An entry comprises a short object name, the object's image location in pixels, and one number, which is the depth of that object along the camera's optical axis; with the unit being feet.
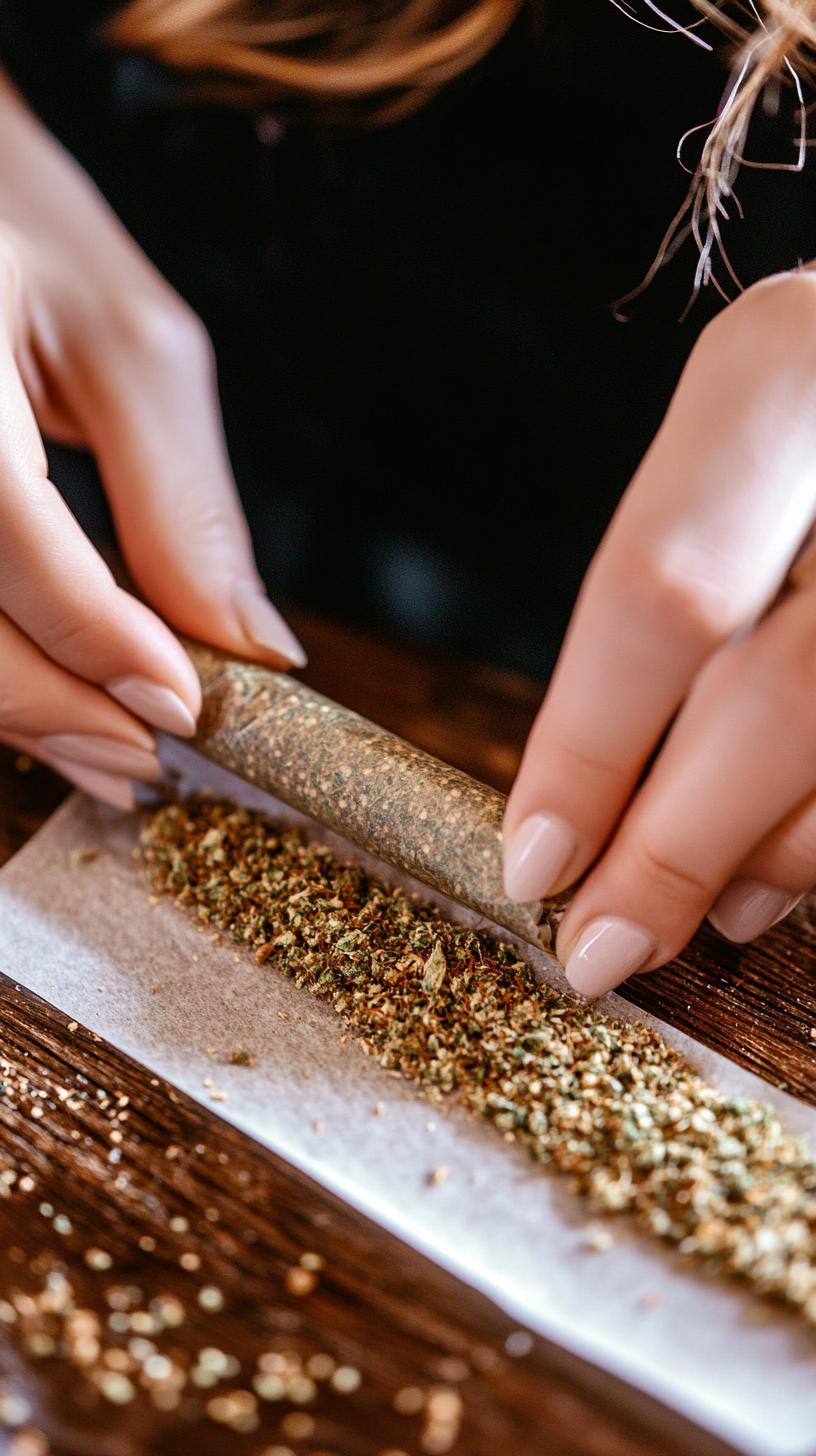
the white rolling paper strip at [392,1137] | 1.24
